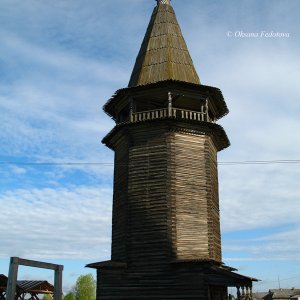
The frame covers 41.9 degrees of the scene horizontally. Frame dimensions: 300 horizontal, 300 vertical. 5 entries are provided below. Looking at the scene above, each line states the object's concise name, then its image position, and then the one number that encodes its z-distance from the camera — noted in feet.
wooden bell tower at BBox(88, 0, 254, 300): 59.57
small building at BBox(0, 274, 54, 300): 76.14
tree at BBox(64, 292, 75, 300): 230.05
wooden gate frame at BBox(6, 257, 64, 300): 33.53
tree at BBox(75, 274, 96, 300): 230.27
